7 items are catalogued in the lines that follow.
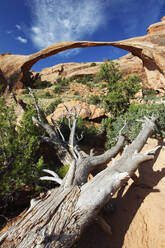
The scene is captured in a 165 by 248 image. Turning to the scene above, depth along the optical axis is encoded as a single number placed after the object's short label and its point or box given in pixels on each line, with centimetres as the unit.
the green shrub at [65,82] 2279
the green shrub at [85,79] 2373
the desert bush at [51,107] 1150
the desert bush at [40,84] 2398
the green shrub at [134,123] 639
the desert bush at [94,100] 1375
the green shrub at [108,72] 1279
